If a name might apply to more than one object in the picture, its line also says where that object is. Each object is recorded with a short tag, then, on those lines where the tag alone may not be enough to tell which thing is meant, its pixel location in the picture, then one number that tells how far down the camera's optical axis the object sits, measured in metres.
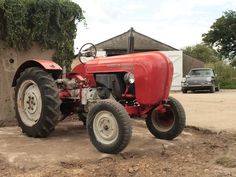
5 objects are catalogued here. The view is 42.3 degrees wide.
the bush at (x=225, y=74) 20.98
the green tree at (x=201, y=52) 39.08
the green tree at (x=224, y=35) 27.79
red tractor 4.59
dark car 16.27
